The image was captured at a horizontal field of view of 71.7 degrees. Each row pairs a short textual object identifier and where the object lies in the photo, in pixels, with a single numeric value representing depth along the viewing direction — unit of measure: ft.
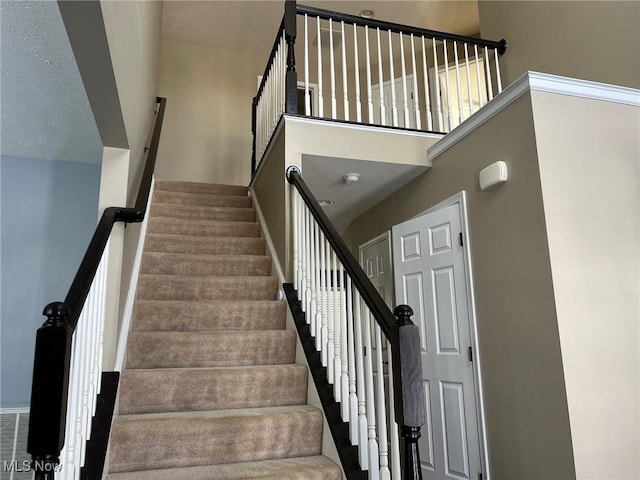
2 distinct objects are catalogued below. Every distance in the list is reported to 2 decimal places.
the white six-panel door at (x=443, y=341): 8.79
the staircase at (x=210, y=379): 6.14
